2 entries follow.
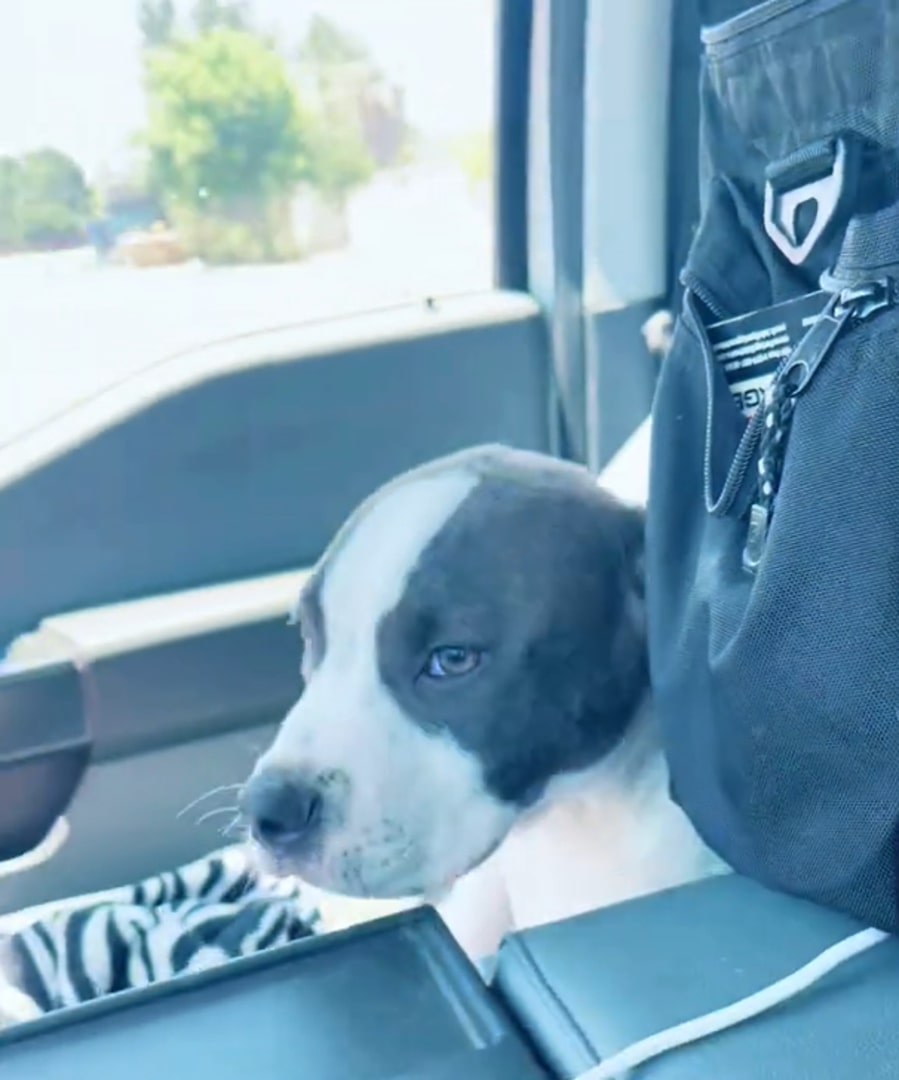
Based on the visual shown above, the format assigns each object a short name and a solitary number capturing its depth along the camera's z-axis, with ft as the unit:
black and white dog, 3.84
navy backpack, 2.77
